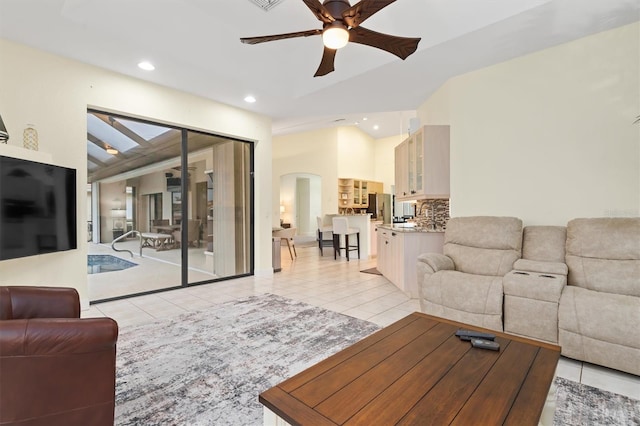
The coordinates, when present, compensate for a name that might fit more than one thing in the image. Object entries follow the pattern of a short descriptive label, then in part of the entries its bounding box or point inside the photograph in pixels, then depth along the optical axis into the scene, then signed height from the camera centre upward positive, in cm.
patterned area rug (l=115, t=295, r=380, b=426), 185 -118
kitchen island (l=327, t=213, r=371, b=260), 791 -53
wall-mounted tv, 265 +7
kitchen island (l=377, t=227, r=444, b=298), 438 -57
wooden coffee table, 116 -78
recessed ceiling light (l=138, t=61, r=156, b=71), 378 +187
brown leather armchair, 120 -66
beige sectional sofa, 225 -71
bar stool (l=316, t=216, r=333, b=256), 849 -69
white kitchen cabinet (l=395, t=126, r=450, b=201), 452 +74
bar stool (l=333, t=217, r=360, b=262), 749 -52
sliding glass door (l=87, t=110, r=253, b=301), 426 +25
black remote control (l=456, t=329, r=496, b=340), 184 -76
